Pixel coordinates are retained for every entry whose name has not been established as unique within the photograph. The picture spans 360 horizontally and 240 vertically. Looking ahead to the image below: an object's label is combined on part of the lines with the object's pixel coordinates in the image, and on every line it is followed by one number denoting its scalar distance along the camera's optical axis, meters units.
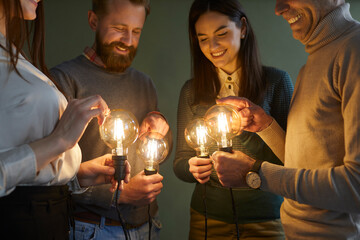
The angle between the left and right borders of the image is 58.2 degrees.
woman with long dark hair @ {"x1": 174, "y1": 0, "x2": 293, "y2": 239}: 1.59
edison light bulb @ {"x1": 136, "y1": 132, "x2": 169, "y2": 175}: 1.26
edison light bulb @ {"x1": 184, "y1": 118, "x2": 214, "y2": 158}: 1.33
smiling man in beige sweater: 0.95
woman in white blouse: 0.88
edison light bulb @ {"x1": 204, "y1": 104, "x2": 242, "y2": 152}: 1.25
